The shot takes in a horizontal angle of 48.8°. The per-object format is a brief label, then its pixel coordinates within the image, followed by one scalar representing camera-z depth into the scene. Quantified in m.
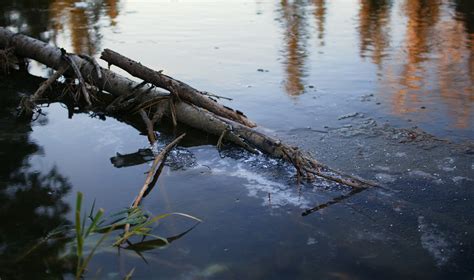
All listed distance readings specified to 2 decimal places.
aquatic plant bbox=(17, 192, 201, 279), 4.80
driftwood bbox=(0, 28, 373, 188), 6.29
